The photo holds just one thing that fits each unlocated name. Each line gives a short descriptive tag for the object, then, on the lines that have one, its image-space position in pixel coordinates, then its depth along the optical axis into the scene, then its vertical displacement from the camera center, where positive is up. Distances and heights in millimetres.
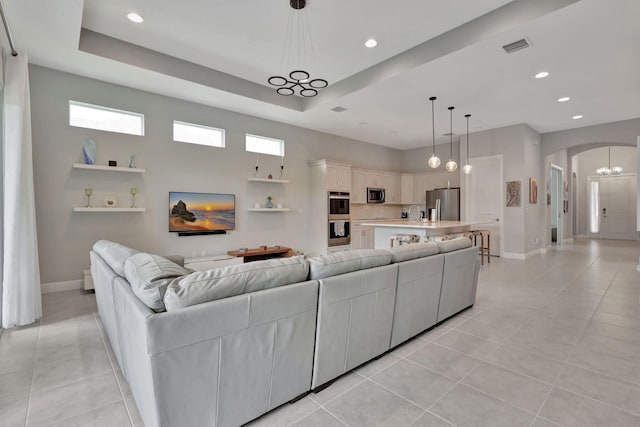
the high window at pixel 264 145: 6262 +1355
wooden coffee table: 5592 -835
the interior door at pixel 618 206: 10461 -119
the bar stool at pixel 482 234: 6391 -629
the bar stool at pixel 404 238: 5223 -563
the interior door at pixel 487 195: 7328 +240
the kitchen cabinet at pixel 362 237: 7418 -755
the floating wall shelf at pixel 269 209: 6090 -18
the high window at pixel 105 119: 4418 +1418
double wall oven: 6828 -273
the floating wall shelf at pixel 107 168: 4242 +625
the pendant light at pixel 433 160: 5231 +804
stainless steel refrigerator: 8100 +97
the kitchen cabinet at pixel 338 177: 6840 +693
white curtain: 2953 +86
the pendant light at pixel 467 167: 6187 +775
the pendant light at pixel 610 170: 10393 +1134
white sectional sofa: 1373 -651
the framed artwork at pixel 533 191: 7201 +325
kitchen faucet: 8977 -182
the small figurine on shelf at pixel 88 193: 4351 +265
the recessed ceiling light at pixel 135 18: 3359 +2178
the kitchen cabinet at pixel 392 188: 8797 +553
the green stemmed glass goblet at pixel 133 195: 4715 +247
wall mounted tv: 5160 -58
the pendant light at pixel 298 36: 3262 +2132
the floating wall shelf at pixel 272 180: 6002 +571
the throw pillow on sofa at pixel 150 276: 1426 -345
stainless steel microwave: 8172 +323
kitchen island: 4945 -440
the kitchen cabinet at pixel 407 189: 9234 +525
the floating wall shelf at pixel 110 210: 4227 +23
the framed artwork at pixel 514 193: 7004 +264
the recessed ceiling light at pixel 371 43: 3868 +2114
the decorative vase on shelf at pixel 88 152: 4328 +852
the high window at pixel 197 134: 5333 +1384
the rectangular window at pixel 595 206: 11203 -108
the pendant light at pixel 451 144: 5812 +1682
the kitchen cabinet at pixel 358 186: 7785 +556
